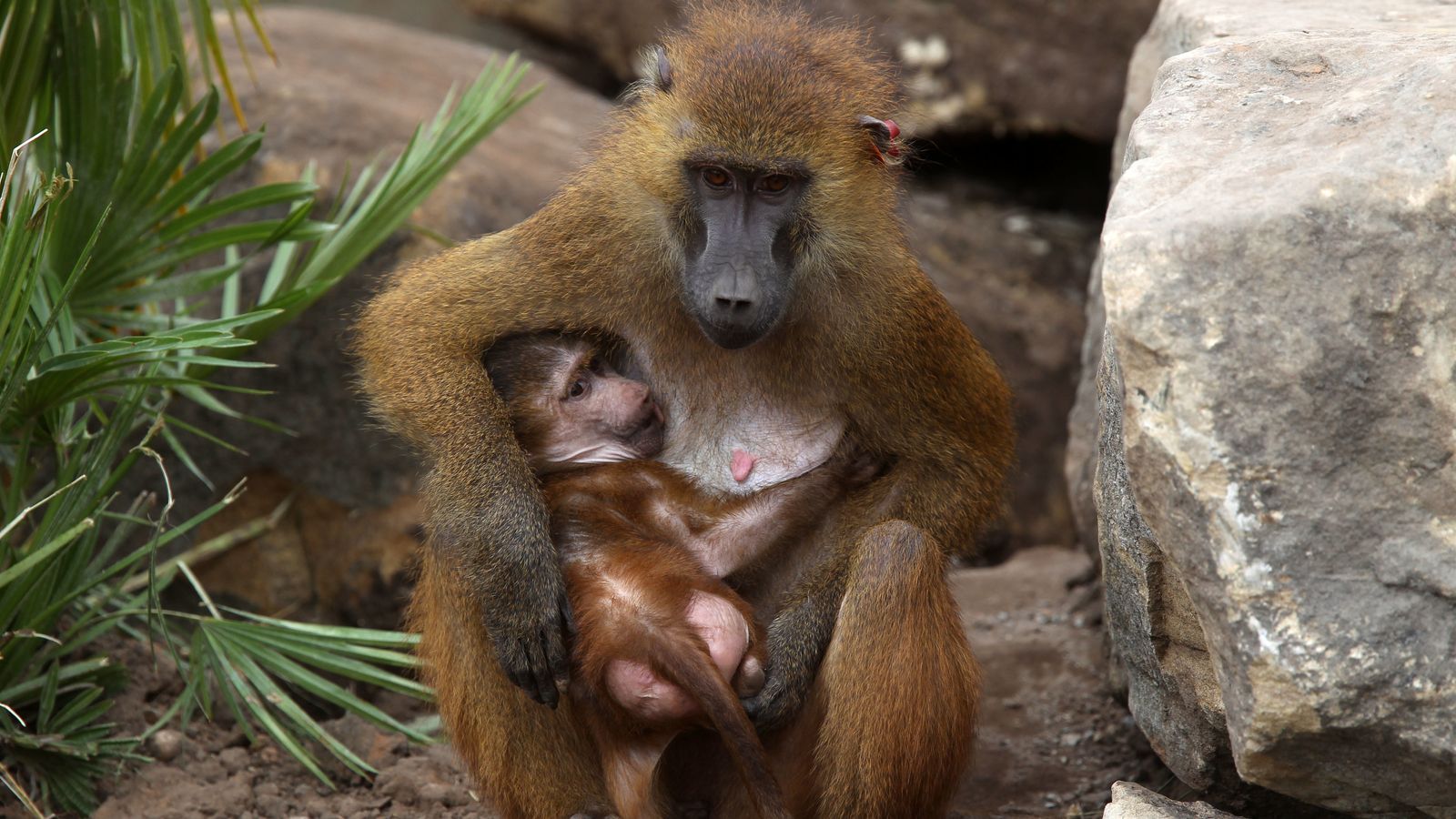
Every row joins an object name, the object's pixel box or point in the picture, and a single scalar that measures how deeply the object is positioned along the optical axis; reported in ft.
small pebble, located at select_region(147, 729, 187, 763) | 30.01
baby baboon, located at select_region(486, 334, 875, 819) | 23.70
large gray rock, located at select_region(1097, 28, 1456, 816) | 17.65
